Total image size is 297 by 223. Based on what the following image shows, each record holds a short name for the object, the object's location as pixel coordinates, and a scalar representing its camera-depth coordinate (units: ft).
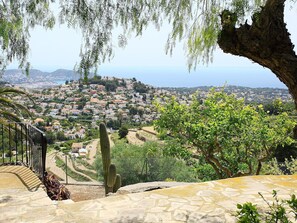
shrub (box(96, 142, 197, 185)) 34.89
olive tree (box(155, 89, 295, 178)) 25.74
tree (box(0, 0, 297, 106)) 9.42
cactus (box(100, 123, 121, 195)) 21.94
